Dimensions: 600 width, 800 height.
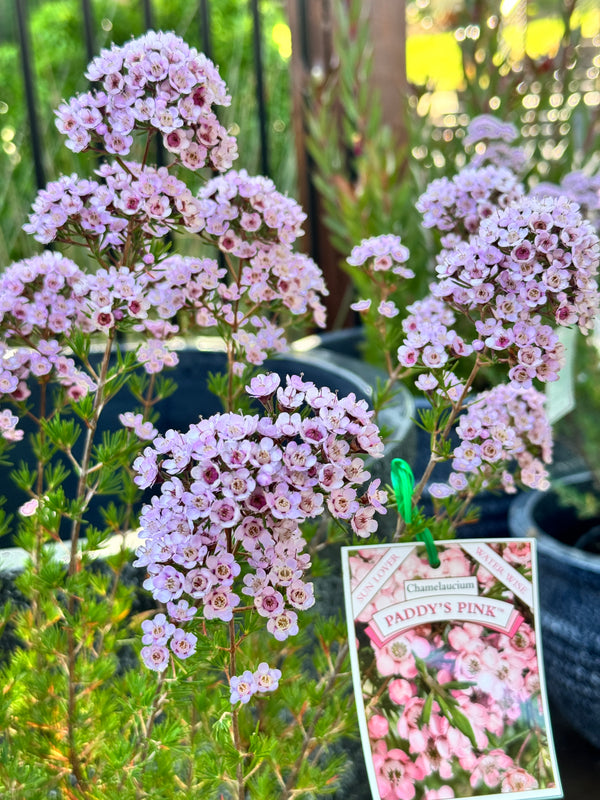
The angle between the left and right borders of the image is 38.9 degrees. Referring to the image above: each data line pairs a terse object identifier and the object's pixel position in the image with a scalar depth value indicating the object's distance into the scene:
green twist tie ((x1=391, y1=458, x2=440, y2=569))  0.59
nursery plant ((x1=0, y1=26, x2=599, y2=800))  0.47
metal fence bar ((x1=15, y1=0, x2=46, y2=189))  1.40
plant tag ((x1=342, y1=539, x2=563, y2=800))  0.57
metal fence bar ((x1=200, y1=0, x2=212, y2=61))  1.43
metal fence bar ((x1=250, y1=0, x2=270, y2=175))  1.54
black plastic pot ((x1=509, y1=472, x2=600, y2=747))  0.98
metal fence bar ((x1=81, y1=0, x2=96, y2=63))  1.38
